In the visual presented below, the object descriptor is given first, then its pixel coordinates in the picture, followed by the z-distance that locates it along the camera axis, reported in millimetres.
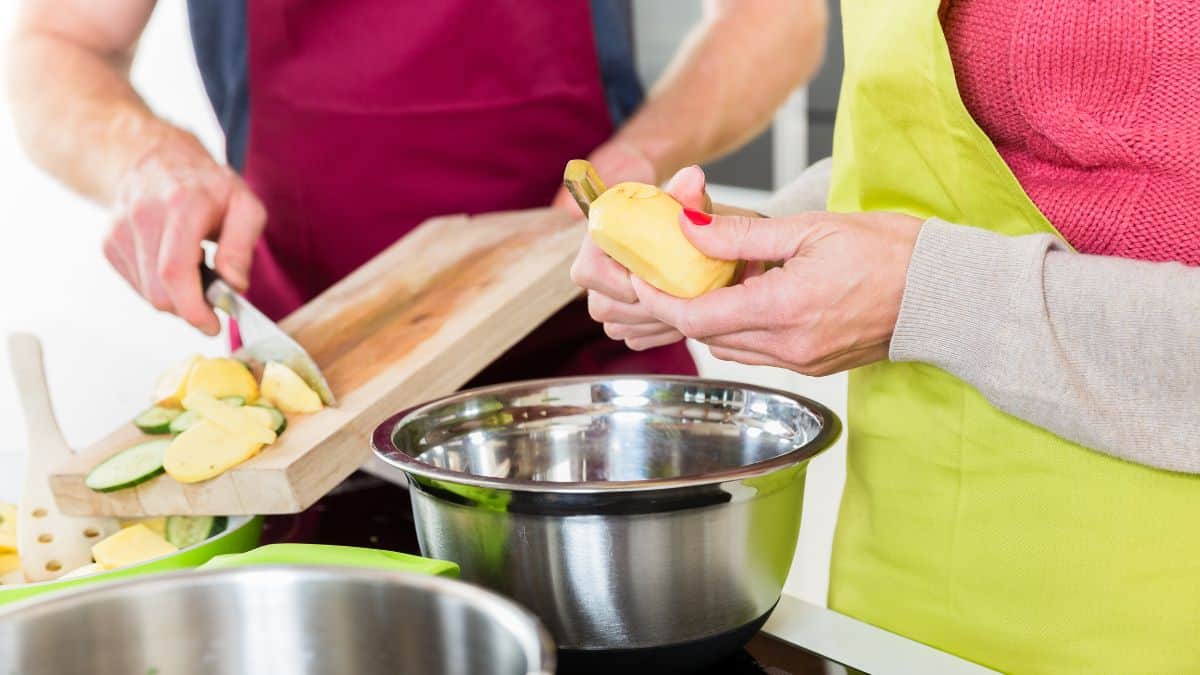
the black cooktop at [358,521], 1487
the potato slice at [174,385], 1551
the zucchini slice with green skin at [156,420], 1539
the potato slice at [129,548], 1388
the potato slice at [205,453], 1438
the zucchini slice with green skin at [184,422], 1515
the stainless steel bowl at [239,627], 1152
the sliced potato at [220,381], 1536
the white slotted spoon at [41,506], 1462
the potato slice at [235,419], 1465
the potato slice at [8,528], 1469
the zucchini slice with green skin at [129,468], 1465
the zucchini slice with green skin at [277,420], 1491
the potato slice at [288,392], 1524
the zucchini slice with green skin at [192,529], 1452
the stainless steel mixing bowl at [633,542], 1210
